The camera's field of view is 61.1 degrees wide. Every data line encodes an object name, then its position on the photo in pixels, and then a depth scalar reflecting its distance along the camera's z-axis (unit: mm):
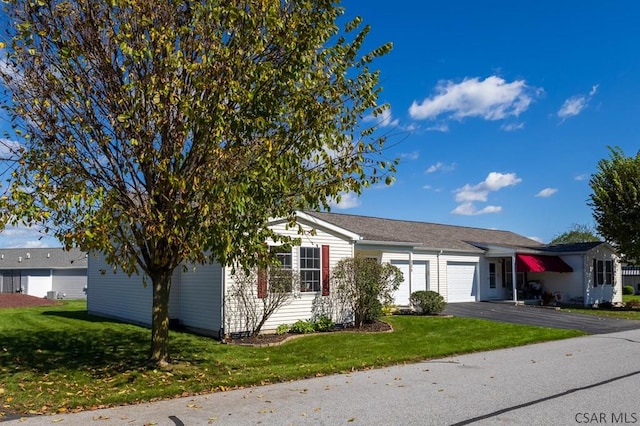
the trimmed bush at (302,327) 15953
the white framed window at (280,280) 15156
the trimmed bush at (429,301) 20281
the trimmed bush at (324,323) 16453
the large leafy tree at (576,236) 74288
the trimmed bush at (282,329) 15664
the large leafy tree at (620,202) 26312
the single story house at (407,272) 16172
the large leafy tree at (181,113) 8781
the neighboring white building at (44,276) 47969
